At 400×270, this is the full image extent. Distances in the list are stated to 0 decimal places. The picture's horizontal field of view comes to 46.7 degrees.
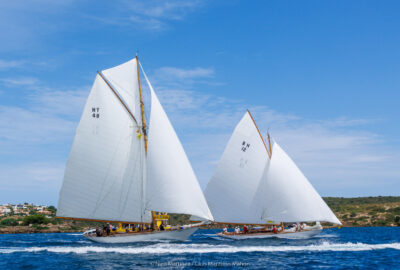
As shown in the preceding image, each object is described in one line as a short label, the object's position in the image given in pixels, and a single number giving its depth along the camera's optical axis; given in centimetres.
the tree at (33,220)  11894
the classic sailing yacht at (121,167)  5462
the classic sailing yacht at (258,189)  6381
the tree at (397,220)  11645
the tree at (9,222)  11839
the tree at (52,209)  15064
